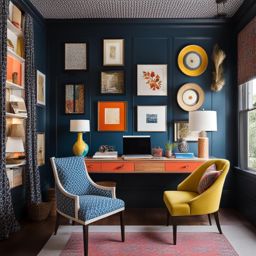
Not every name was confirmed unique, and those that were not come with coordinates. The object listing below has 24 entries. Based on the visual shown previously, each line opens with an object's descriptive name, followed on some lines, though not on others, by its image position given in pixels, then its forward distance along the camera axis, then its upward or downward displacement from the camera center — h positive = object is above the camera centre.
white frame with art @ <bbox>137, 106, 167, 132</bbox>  4.31 +0.20
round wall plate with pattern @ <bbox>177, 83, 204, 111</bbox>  4.30 +0.49
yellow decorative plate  4.32 +1.05
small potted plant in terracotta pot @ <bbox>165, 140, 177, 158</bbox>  4.02 -0.28
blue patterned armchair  2.69 -0.68
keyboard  3.89 -0.36
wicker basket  3.56 -1.00
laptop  4.16 -0.22
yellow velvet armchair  2.97 -0.75
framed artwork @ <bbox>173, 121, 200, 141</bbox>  4.28 -0.01
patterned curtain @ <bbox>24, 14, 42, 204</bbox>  3.51 +0.09
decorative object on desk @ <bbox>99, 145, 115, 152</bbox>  4.23 -0.26
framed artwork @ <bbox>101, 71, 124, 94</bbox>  4.34 +0.71
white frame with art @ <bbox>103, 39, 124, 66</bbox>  4.34 +1.22
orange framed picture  4.33 +0.19
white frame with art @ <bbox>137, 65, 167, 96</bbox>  4.32 +0.72
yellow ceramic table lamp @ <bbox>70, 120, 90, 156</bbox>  4.00 -0.02
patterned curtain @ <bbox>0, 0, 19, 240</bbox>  2.87 -0.13
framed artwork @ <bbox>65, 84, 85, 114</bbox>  4.34 +0.49
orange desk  3.80 -0.46
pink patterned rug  2.68 -1.13
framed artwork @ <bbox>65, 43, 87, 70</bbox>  4.36 +1.14
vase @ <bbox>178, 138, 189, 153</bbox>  4.11 -0.23
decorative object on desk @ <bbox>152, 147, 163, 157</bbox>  4.06 -0.31
